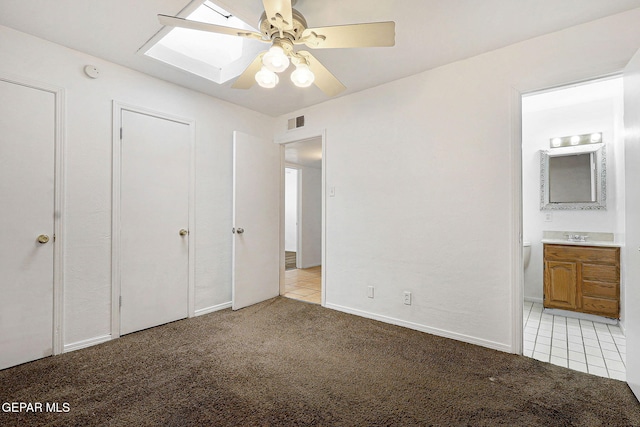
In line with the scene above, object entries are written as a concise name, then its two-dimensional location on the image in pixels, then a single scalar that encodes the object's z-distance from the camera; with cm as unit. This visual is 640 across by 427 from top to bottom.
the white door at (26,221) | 199
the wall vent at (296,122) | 359
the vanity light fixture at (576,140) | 329
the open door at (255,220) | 323
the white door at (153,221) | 256
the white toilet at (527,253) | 362
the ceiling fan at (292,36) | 137
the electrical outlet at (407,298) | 274
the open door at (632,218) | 166
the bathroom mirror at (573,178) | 329
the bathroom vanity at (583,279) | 295
